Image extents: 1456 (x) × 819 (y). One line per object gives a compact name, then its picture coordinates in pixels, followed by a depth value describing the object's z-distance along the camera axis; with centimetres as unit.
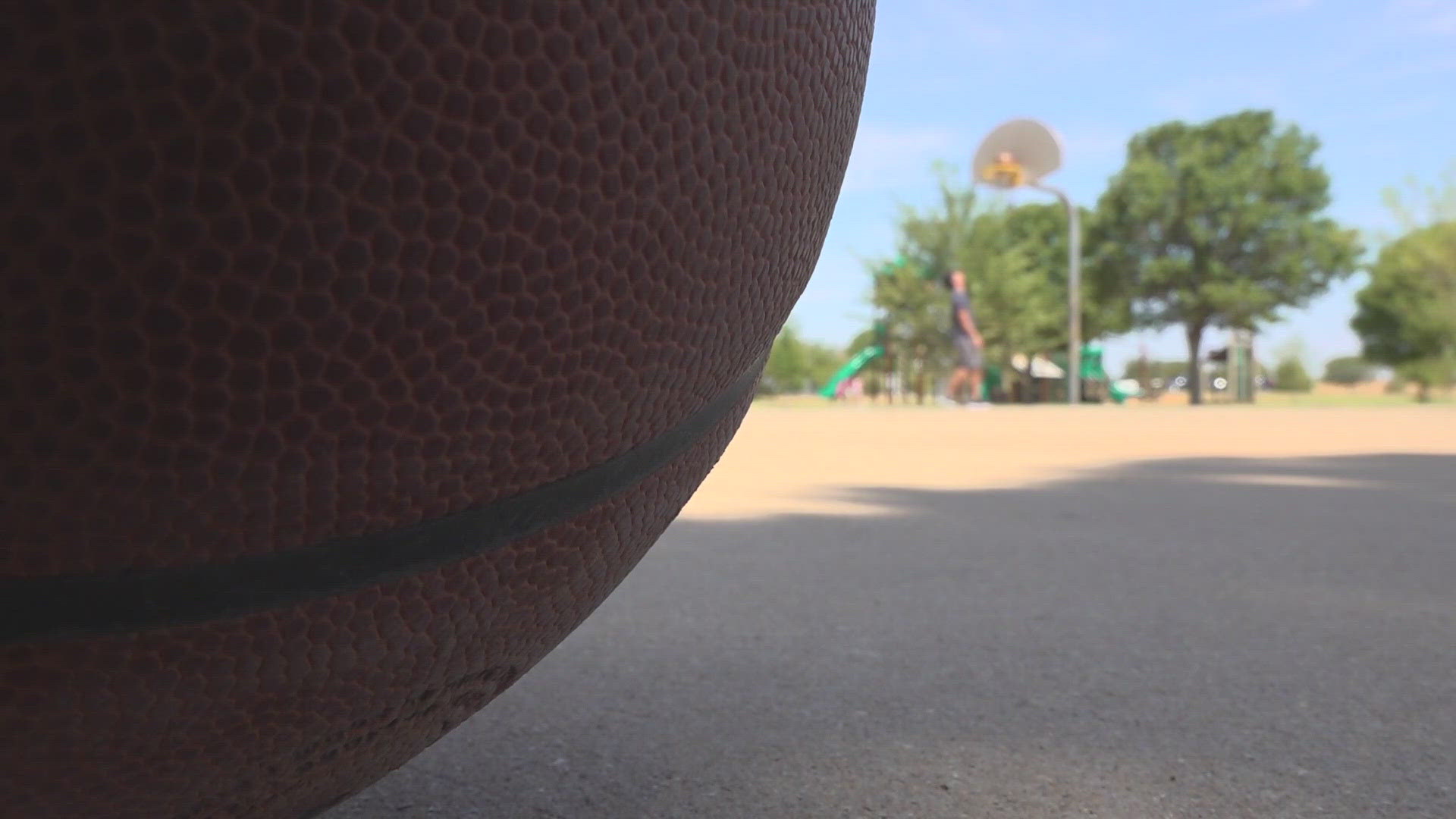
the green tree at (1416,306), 3002
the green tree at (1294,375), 4528
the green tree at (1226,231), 3167
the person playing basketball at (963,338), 1795
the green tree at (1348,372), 4738
